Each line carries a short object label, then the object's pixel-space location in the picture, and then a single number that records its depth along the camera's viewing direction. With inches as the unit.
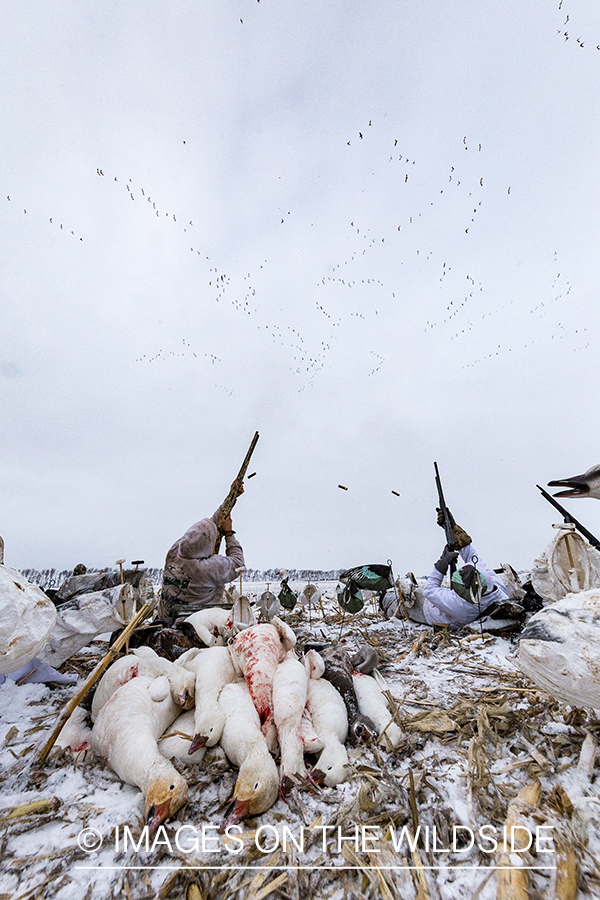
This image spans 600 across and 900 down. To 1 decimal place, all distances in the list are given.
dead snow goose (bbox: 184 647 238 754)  99.3
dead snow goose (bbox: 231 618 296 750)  111.7
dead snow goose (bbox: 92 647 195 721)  114.3
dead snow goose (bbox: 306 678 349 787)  91.4
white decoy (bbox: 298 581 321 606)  287.0
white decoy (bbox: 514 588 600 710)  80.6
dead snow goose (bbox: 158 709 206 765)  98.0
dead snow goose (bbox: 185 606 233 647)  158.1
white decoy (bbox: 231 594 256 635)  180.3
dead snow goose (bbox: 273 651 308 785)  92.7
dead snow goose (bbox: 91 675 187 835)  77.9
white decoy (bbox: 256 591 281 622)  247.9
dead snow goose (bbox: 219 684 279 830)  77.8
